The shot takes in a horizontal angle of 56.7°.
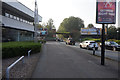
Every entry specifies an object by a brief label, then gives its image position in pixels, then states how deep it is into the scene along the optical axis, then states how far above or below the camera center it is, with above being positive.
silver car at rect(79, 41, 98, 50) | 17.54 -1.04
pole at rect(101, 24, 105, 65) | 7.53 -0.82
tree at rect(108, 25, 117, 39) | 51.12 +2.08
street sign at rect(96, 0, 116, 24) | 7.52 +1.80
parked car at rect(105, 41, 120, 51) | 16.47 -1.12
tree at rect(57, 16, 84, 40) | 80.06 +10.28
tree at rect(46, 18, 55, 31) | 96.47 +13.29
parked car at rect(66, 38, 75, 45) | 30.37 -0.89
